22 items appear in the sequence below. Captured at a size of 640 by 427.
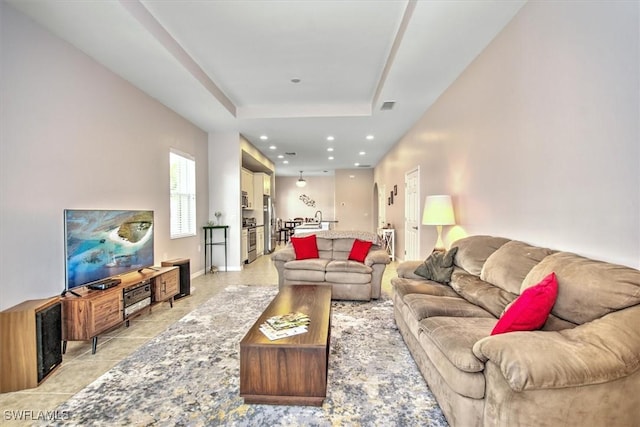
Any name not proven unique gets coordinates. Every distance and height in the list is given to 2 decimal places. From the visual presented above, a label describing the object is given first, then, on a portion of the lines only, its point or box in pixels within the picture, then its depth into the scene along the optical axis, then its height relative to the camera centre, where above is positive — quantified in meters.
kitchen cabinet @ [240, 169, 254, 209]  7.17 +0.72
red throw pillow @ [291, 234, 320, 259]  4.57 -0.51
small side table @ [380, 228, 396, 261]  8.01 -0.75
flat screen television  2.66 -0.28
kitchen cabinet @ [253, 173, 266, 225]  8.35 +0.54
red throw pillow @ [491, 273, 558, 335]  1.55 -0.52
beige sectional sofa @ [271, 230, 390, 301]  4.06 -0.81
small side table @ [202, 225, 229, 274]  6.06 -0.58
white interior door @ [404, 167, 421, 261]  5.73 -0.06
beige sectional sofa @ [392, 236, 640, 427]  1.26 -0.69
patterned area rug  1.82 -1.22
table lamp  3.84 -0.01
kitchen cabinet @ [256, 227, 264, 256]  8.17 -0.74
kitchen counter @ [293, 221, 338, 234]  8.40 -0.42
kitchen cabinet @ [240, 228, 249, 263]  6.45 -0.74
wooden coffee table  1.88 -0.98
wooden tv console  2.59 -0.85
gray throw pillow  3.07 -0.59
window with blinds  5.14 +0.39
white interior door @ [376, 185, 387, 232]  9.64 +0.20
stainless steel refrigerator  9.23 -0.28
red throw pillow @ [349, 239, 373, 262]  4.42 -0.55
